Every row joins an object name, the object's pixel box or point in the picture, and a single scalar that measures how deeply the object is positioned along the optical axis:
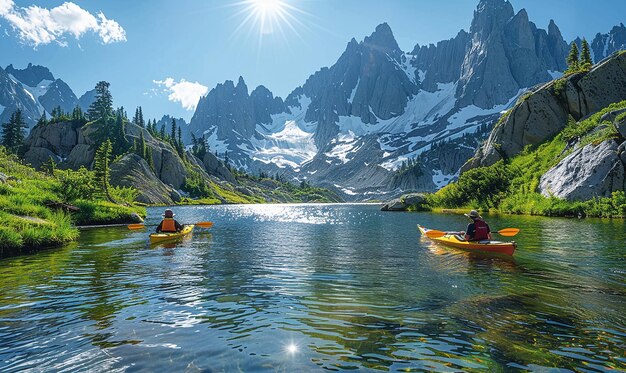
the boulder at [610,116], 55.88
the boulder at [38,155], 148.00
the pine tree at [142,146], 156.12
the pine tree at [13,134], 148.00
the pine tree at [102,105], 164.73
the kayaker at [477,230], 22.92
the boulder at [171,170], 167.00
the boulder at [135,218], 47.09
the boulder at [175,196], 148.25
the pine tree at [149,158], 156.66
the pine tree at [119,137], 155.50
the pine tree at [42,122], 163.80
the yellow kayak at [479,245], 20.77
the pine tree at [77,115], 169.00
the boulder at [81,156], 147.75
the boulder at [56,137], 157.25
